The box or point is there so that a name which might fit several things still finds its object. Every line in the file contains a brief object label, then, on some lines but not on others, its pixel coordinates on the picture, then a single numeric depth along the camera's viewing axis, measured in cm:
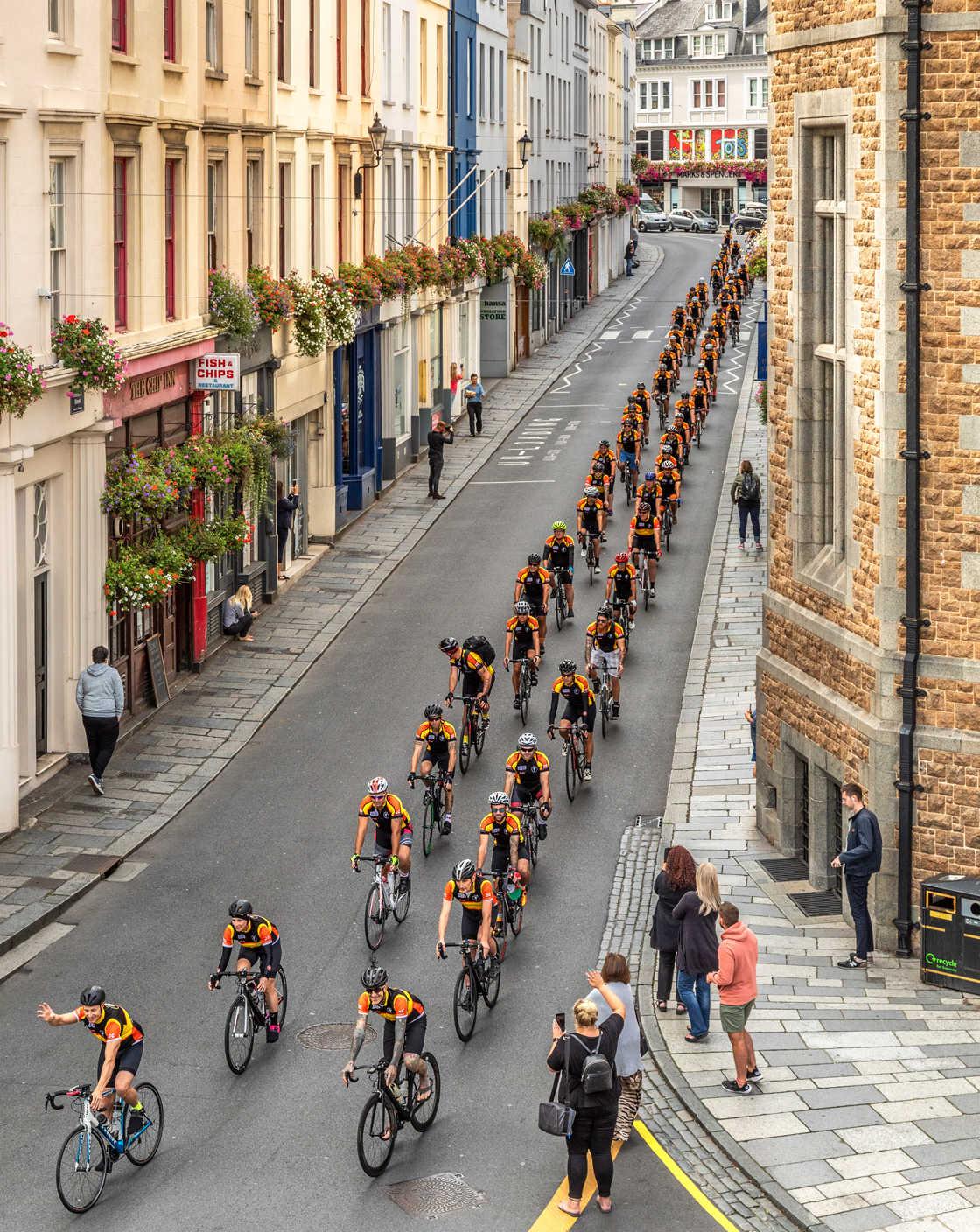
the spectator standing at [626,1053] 1309
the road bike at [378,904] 1747
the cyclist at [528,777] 1928
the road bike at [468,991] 1532
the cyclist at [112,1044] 1246
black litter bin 1611
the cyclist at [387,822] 1739
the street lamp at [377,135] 3512
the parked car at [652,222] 11950
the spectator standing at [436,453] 4053
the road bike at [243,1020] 1450
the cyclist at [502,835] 1705
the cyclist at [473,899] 1555
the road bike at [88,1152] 1227
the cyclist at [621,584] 2783
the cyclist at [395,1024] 1303
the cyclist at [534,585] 2709
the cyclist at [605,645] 2431
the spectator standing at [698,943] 1495
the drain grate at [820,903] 1828
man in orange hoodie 1402
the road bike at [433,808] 2030
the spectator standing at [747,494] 3459
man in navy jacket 1664
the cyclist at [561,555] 2902
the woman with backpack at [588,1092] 1208
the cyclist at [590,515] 3259
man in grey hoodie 2203
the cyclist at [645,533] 3095
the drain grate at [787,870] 1928
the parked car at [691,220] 11894
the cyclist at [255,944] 1463
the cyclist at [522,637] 2509
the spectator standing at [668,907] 1542
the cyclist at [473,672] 2298
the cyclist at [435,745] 1989
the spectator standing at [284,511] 3288
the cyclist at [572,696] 2189
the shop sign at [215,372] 2717
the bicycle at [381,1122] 1274
